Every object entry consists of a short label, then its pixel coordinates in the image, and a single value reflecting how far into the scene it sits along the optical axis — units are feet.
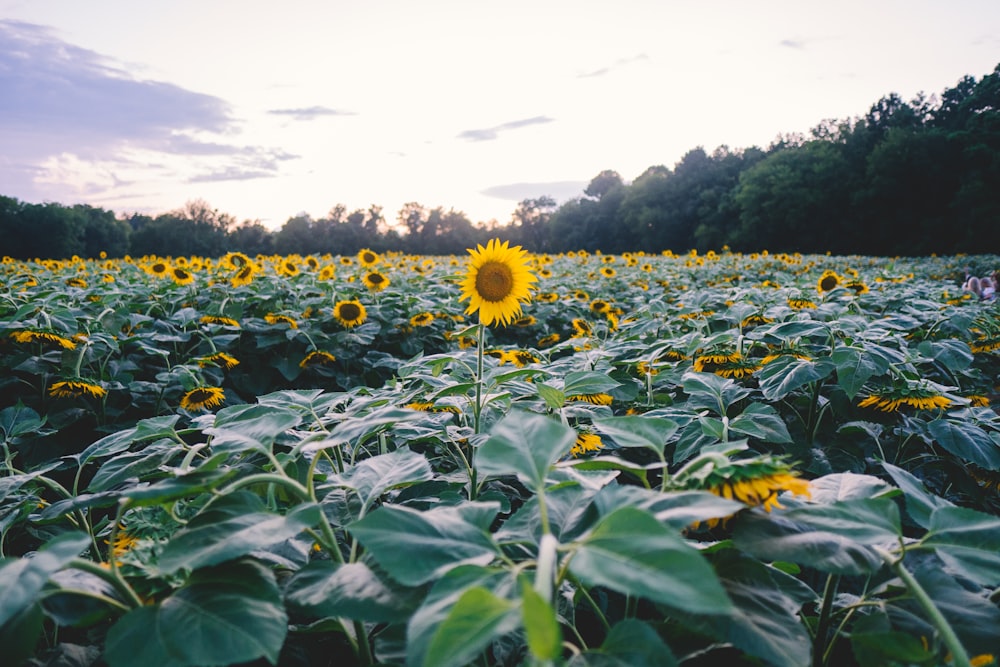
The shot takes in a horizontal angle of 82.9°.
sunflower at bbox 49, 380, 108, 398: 9.26
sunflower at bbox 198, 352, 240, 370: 10.51
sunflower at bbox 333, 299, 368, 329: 15.35
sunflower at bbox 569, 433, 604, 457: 4.15
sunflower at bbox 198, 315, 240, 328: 13.64
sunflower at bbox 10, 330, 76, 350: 10.04
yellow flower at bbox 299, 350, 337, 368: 13.44
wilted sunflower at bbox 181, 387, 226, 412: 9.07
